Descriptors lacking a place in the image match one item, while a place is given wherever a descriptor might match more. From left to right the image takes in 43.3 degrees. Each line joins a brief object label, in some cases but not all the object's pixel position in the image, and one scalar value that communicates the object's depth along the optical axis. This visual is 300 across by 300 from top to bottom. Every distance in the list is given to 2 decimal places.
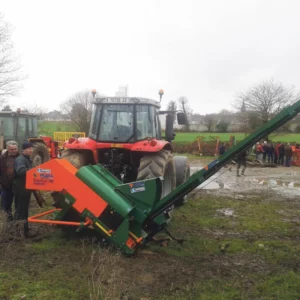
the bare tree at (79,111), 28.56
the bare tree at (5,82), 20.27
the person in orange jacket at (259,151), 21.38
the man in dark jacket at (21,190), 5.41
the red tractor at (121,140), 6.43
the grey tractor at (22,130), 11.63
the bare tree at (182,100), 58.71
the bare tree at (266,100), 29.17
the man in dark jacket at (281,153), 20.80
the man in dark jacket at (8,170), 5.81
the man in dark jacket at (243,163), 14.64
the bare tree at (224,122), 42.75
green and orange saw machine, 4.64
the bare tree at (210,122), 46.03
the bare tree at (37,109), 35.33
